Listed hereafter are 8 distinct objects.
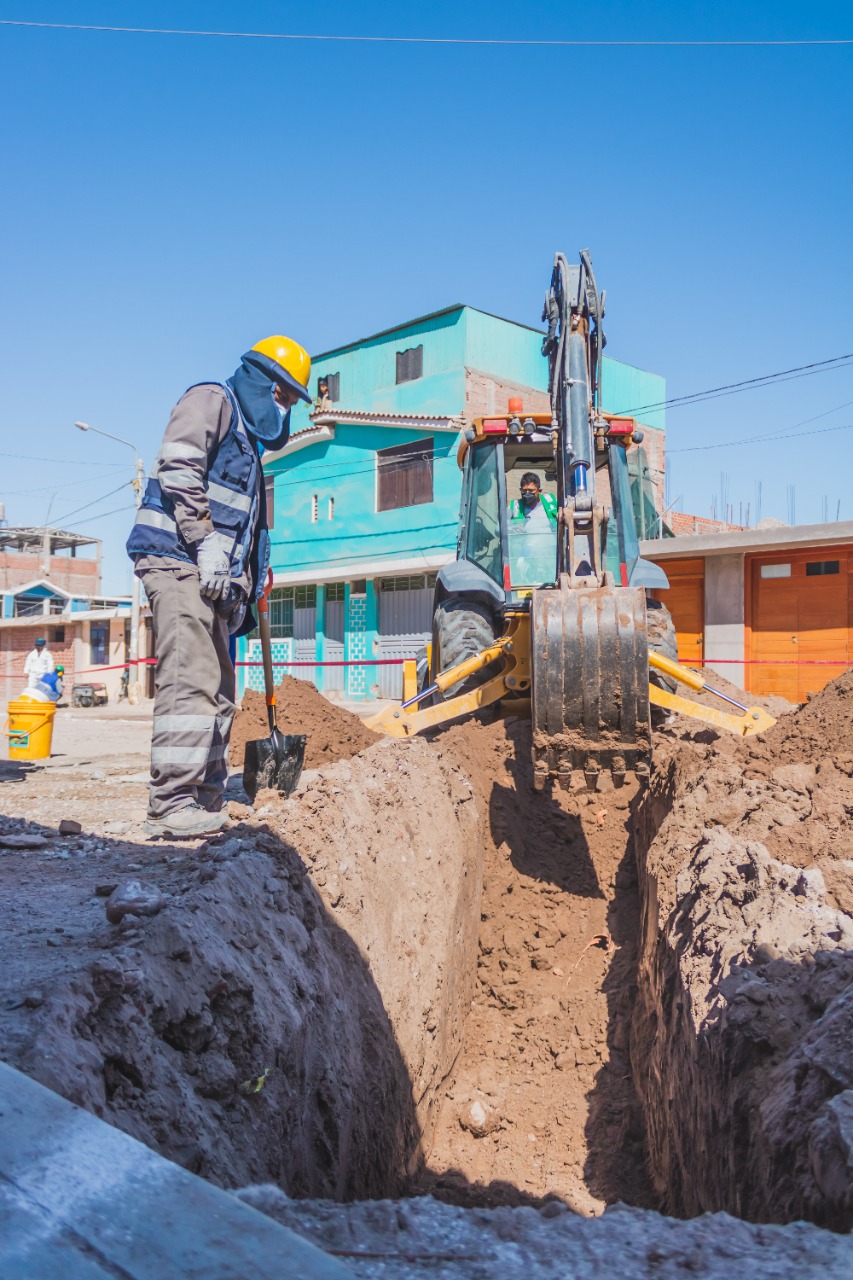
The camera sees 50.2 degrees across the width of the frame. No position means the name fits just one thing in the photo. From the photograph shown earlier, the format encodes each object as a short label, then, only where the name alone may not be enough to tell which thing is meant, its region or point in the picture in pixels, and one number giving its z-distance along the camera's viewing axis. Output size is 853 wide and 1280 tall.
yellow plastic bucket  9.08
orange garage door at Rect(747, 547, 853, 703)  13.18
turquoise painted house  20.66
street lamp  23.80
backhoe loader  3.99
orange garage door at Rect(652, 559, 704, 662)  14.38
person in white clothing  9.83
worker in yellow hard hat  4.44
